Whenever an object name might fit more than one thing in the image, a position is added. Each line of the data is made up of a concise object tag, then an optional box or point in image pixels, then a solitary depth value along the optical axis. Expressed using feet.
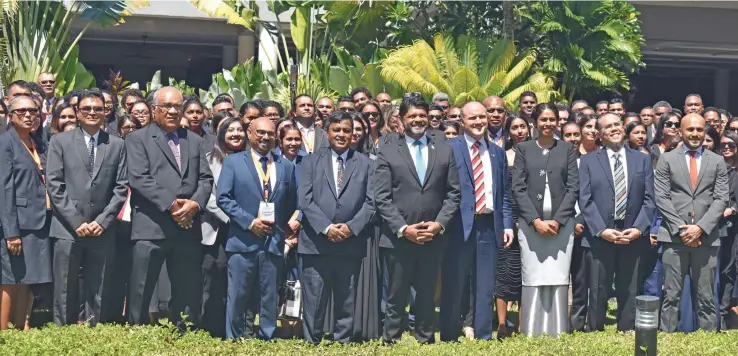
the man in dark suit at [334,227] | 30.35
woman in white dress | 31.91
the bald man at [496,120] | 35.32
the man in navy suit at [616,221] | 32.65
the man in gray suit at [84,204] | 29.66
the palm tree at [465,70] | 61.36
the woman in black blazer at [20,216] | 29.73
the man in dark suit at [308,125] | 35.86
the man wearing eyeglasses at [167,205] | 29.99
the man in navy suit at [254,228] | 30.45
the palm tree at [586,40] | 64.80
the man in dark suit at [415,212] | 30.42
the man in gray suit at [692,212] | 32.96
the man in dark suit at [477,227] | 30.99
